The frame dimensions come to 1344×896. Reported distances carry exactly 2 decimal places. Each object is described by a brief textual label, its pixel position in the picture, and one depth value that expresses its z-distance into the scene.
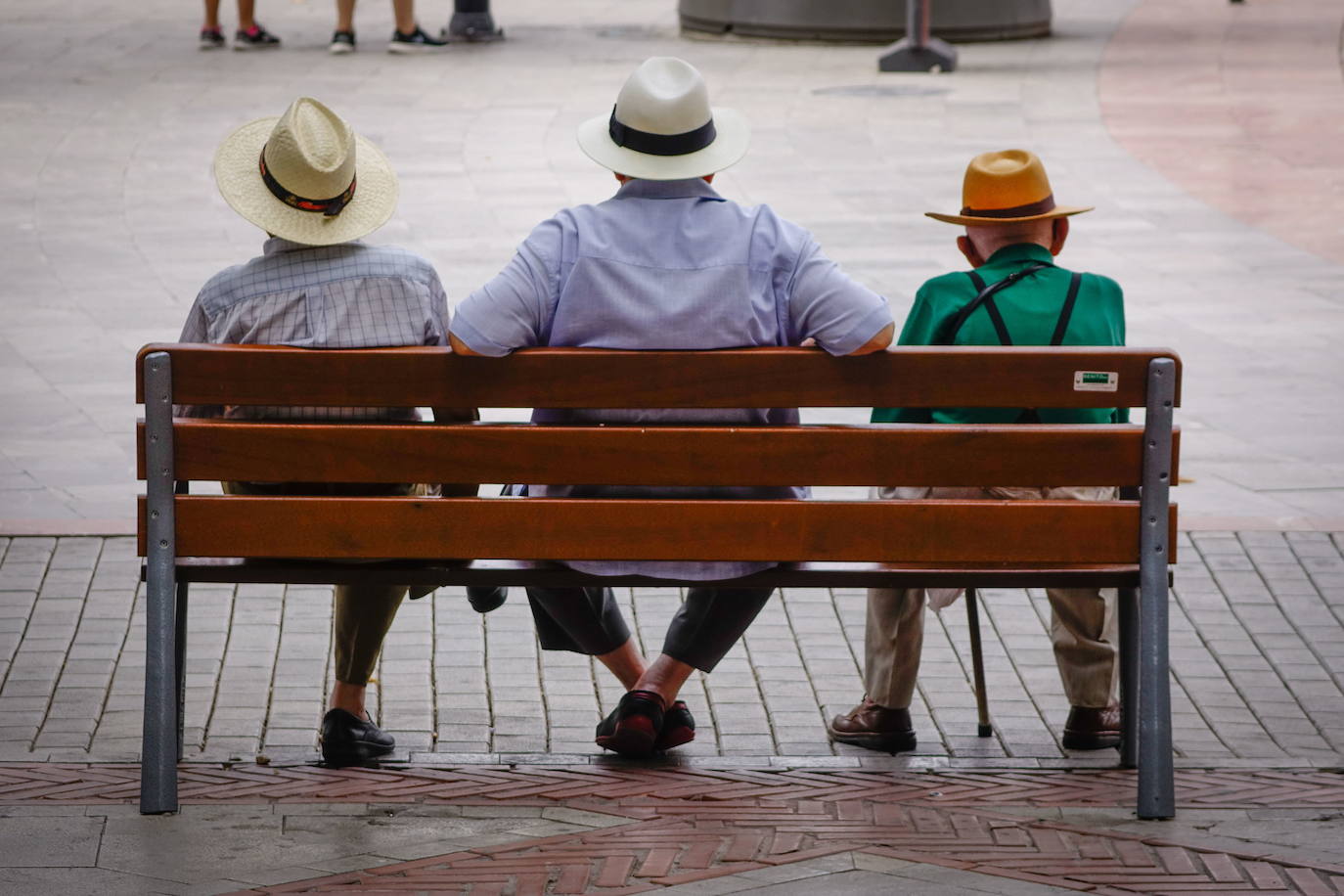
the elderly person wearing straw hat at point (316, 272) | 8.75
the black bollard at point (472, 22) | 40.44
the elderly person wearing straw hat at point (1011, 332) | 9.15
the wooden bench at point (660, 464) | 8.13
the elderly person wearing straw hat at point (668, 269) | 8.44
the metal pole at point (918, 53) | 36.03
